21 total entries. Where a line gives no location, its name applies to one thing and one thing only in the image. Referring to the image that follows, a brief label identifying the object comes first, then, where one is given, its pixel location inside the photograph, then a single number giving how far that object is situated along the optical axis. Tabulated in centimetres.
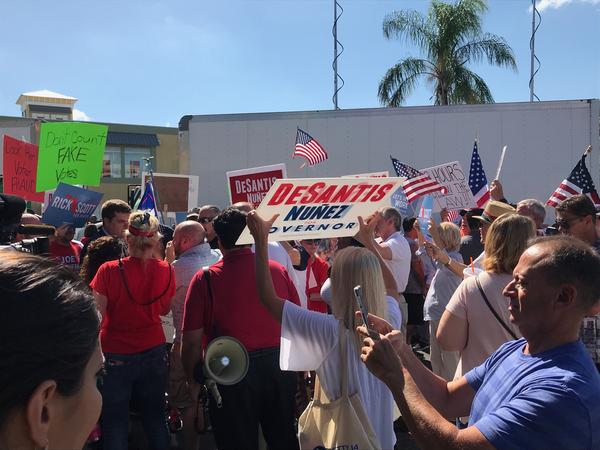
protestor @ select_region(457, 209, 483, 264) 632
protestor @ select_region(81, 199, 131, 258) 513
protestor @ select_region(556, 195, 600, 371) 389
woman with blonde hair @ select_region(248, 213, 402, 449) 254
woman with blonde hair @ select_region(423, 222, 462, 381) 423
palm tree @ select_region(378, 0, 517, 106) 2434
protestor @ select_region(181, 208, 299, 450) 310
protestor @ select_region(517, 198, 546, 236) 492
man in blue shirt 150
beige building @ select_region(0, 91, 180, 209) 2873
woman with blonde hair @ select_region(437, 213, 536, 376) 281
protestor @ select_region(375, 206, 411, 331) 496
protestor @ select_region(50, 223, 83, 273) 546
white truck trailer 1301
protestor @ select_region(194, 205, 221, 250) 577
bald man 405
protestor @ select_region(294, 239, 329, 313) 506
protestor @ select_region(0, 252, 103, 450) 86
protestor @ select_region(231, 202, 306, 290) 434
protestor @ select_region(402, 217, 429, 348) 725
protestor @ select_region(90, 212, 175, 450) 355
